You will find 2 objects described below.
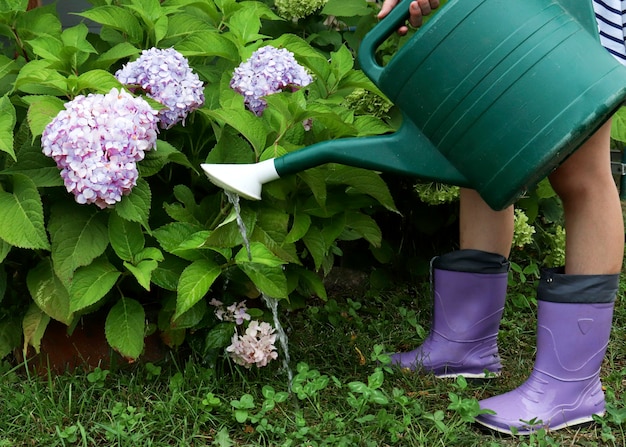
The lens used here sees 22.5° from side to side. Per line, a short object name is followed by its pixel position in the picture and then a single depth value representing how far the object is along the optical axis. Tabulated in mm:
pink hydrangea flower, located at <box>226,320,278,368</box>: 3138
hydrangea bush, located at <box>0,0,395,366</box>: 2980
